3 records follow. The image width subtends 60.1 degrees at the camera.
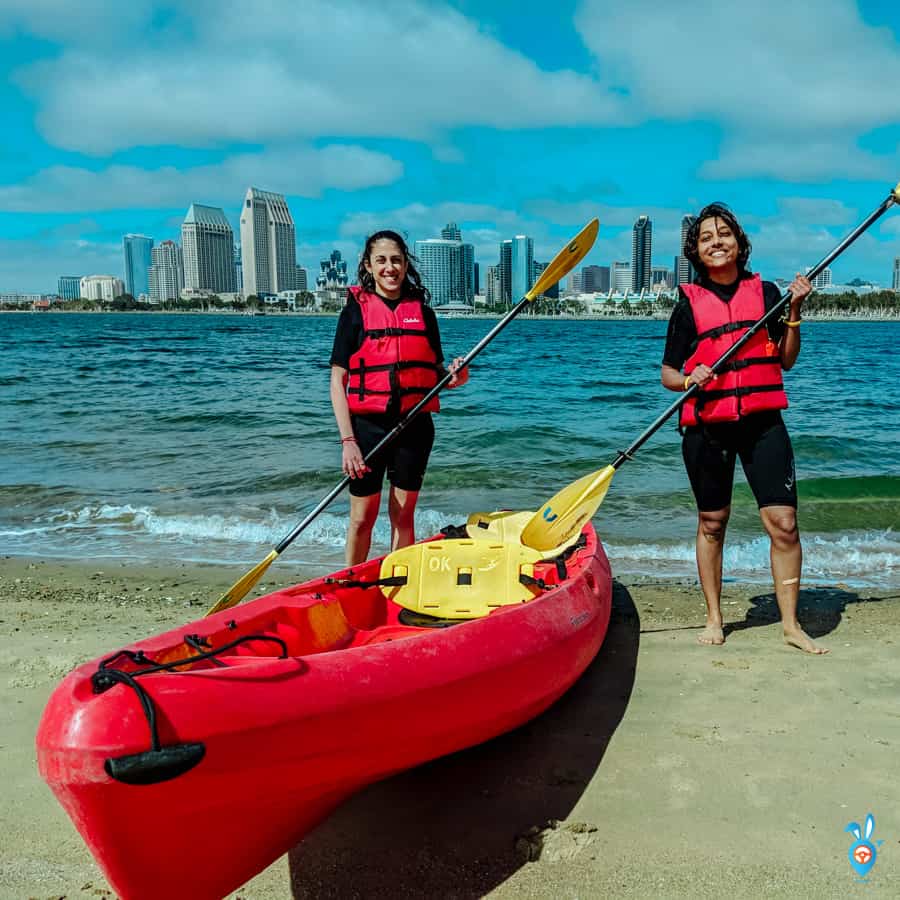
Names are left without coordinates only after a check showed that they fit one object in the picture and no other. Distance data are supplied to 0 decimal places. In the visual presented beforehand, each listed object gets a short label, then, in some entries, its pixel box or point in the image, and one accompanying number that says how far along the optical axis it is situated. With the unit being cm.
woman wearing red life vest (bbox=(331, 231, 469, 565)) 372
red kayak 175
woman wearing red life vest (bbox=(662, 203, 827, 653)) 338
